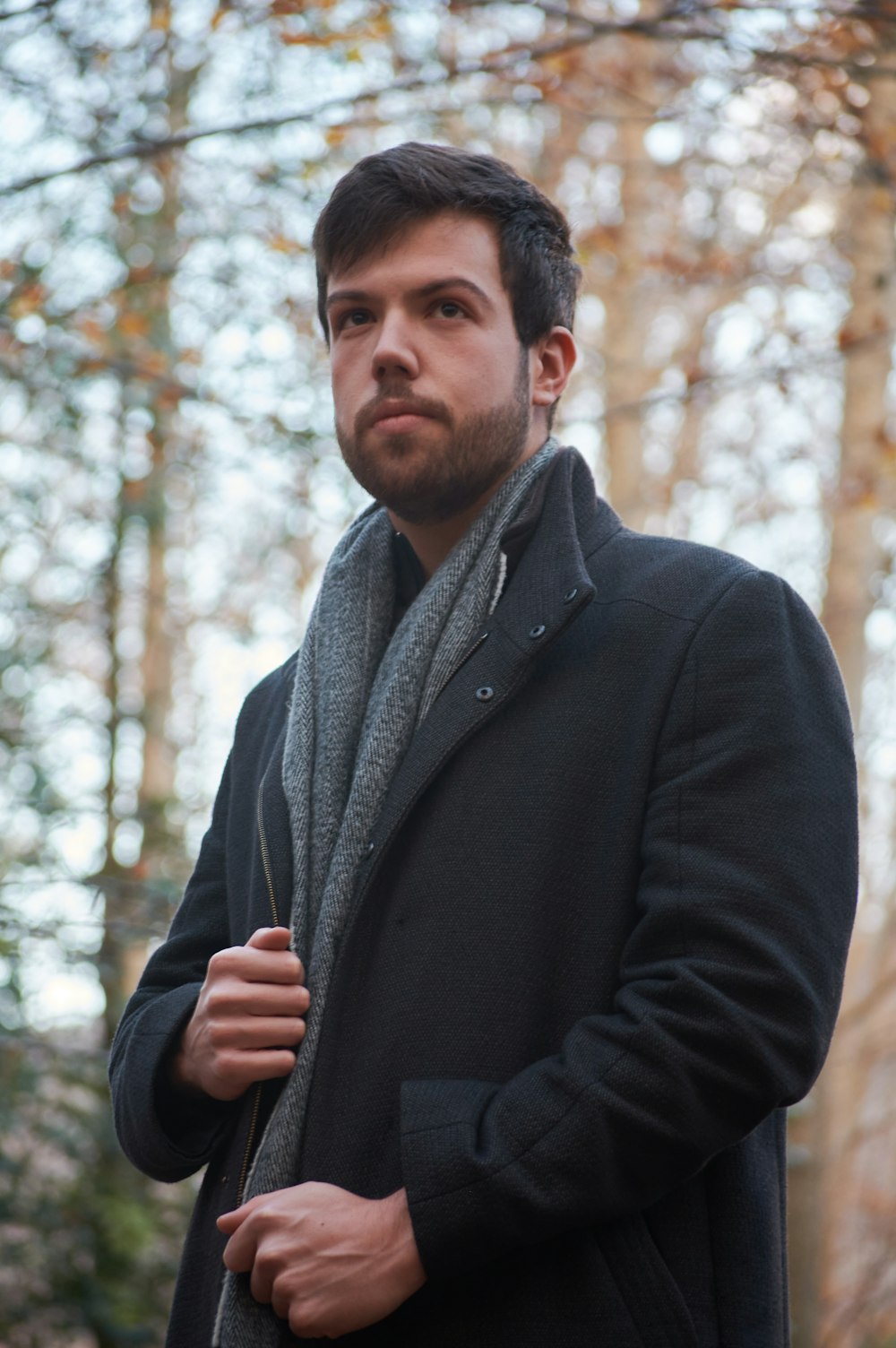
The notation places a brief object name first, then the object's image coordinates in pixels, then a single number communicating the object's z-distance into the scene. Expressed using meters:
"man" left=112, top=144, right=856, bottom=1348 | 2.14
